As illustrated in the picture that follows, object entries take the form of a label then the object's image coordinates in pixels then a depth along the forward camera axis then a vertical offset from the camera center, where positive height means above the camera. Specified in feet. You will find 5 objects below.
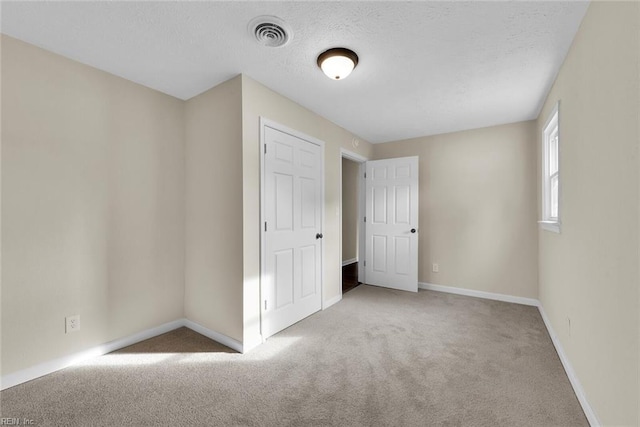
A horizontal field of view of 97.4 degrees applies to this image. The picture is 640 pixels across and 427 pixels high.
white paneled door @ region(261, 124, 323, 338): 8.93 -0.64
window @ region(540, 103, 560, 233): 9.46 +1.25
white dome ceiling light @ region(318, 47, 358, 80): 6.79 +3.70
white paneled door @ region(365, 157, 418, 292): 13.79 -0.66
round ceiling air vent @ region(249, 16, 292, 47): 5.85 +3.95
